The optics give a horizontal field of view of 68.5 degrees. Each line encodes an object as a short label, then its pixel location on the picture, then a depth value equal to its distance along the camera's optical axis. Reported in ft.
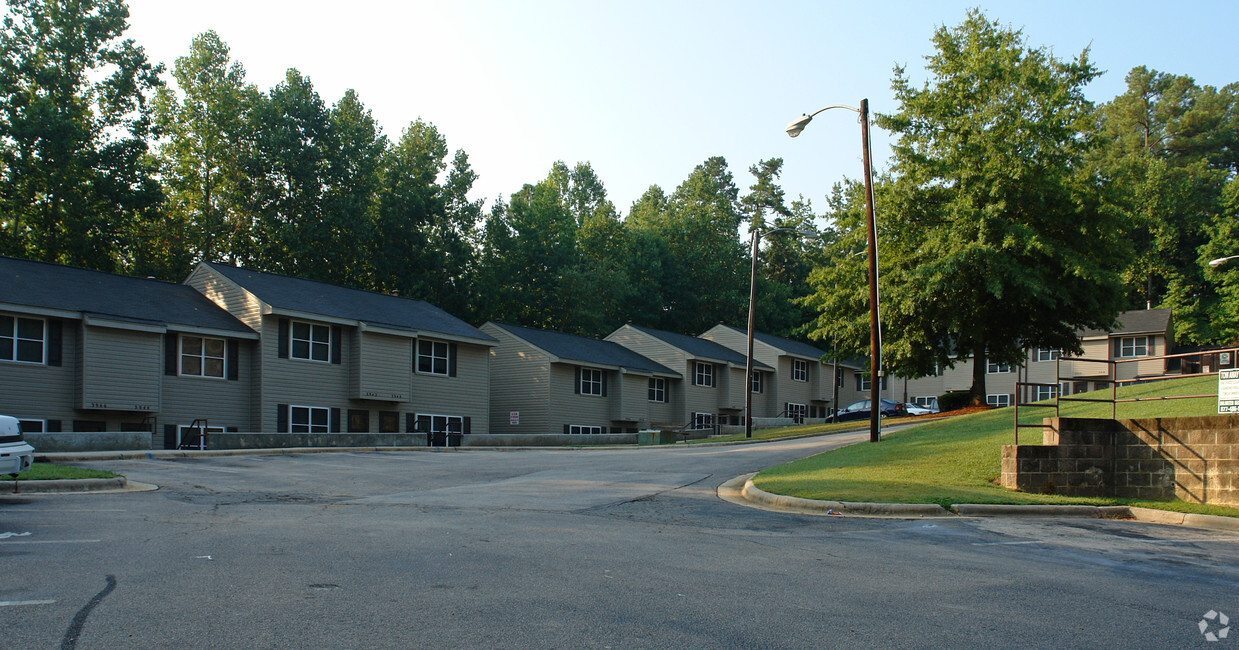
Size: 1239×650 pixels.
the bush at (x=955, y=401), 137.28
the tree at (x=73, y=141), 148.25
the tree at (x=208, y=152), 180.86
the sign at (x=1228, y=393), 50.21
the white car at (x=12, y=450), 43.24
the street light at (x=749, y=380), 123.34
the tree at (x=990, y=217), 109.40
